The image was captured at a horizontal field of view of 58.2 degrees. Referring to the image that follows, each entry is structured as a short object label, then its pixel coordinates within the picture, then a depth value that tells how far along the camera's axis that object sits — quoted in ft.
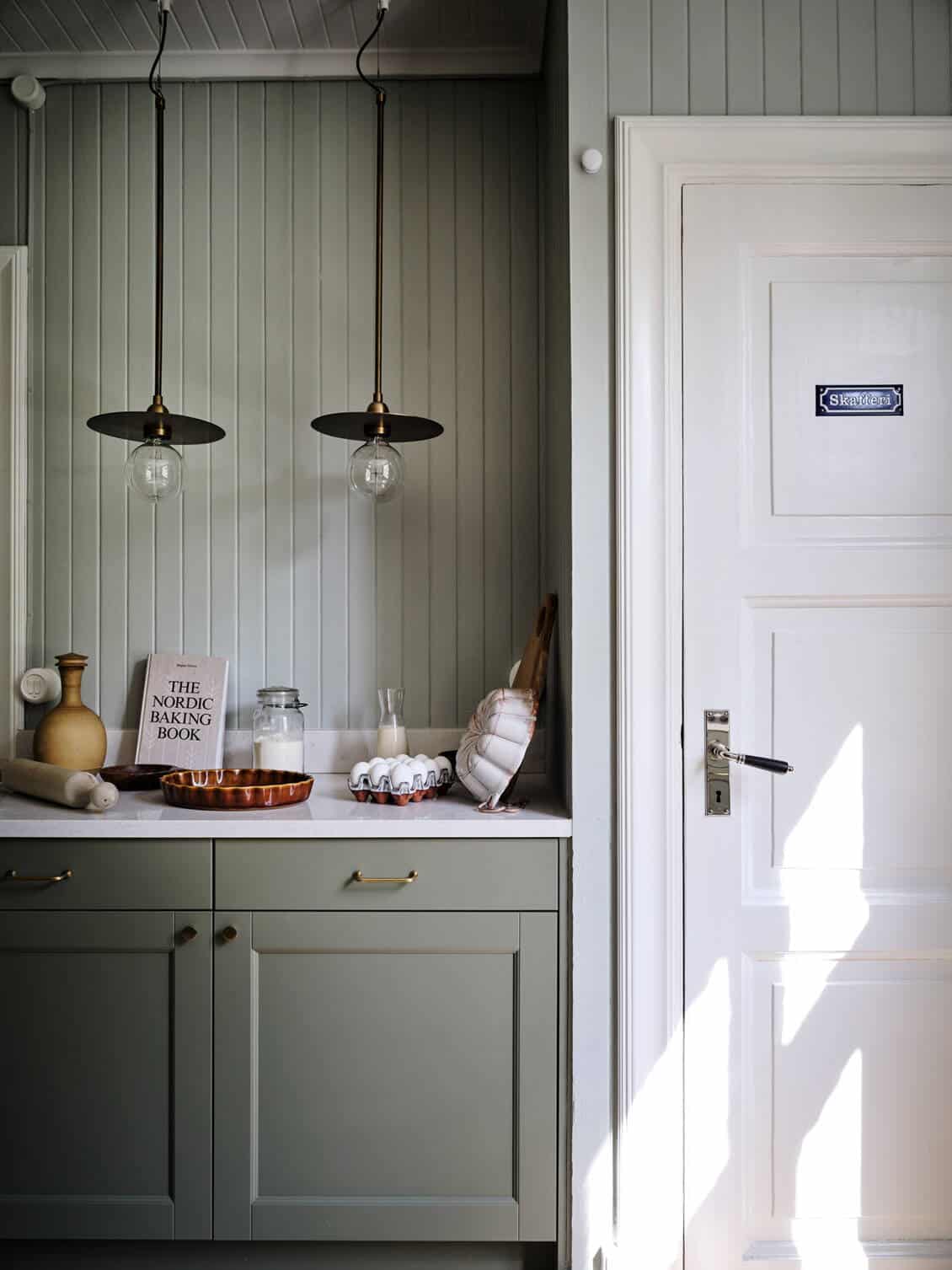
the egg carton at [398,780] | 5.79
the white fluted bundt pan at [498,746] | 5.61
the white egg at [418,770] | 5.87
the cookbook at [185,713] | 6.91
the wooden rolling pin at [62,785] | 5.50
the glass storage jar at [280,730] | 6.53
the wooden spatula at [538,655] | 5.90
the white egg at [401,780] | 5.77
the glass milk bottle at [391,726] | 6.62
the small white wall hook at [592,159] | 5.26
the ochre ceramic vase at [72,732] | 6.57
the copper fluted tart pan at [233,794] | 5.62
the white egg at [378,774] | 5.83
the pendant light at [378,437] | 5.60
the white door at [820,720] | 5.31
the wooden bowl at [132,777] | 6.41
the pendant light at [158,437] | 5.68
